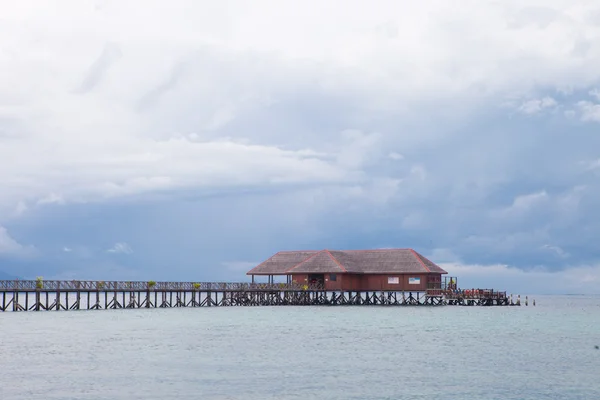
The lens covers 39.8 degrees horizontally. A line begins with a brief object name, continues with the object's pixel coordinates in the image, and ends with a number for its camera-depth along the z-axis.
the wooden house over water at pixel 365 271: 88.38
